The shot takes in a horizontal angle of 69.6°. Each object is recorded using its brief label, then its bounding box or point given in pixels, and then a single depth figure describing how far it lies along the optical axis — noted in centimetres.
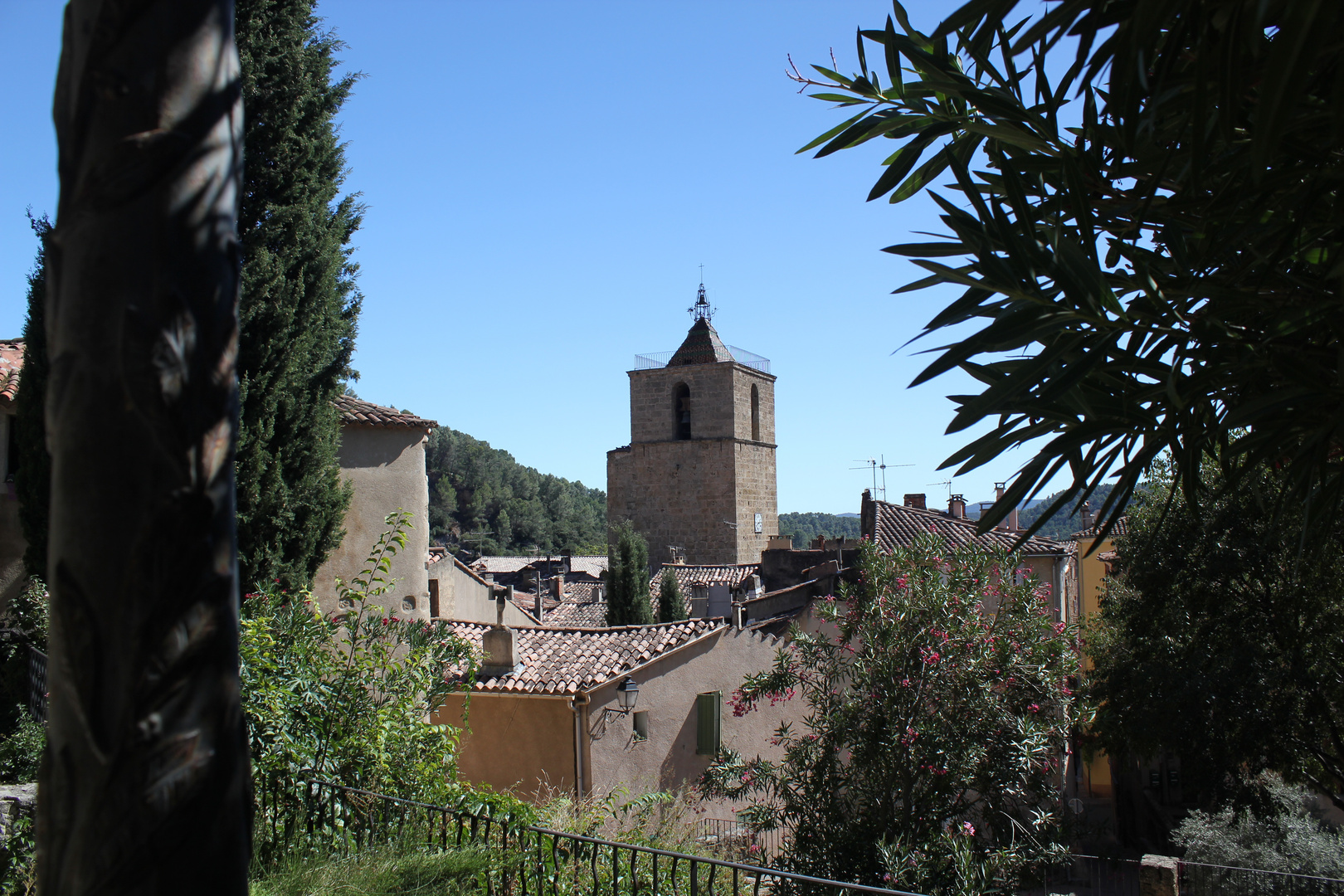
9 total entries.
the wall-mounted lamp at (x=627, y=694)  1274
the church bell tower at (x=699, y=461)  4231
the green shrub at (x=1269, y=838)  1009
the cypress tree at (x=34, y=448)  917
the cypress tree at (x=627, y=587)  2761
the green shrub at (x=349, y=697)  566
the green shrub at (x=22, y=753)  706
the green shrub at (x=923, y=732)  786
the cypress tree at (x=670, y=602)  2872
